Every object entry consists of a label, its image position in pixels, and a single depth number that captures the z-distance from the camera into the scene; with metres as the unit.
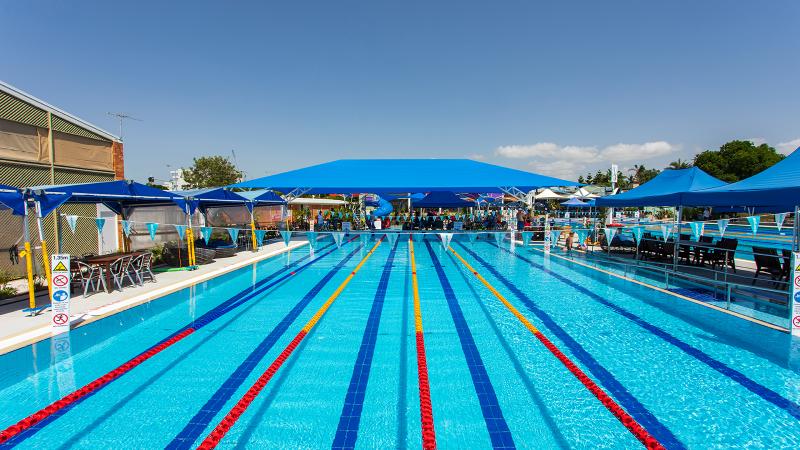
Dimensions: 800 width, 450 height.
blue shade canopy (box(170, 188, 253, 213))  9.38
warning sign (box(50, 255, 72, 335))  4.75
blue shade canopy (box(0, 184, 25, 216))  5.20
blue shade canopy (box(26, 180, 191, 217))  5.66
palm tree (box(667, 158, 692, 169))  54.09
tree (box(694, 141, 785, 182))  34.09
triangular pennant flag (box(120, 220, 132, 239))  8.91
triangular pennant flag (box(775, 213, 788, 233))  6.87
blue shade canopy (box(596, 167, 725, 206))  8.91
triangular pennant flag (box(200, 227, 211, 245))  9.21
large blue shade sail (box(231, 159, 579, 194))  12.66
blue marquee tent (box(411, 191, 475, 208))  20.66
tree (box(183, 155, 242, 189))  32.00
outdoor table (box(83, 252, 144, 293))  6.59
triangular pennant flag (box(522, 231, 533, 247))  13.08
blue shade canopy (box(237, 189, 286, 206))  13.19
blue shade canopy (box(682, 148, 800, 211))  5.67
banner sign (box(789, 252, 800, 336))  4.55
